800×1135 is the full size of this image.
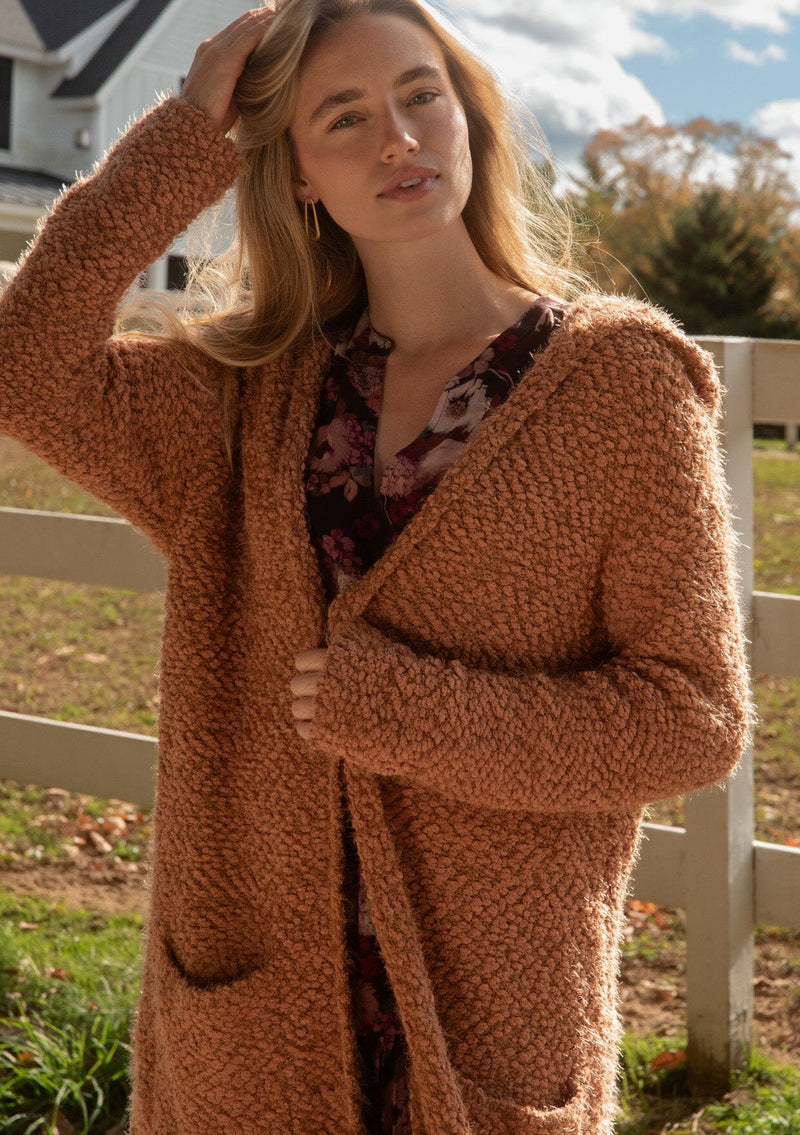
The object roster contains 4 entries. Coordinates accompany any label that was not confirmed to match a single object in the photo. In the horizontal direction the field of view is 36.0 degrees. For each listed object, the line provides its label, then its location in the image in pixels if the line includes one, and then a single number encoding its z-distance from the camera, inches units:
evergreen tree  877.8
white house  525.0
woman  63.1
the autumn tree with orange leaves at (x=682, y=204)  895.1
